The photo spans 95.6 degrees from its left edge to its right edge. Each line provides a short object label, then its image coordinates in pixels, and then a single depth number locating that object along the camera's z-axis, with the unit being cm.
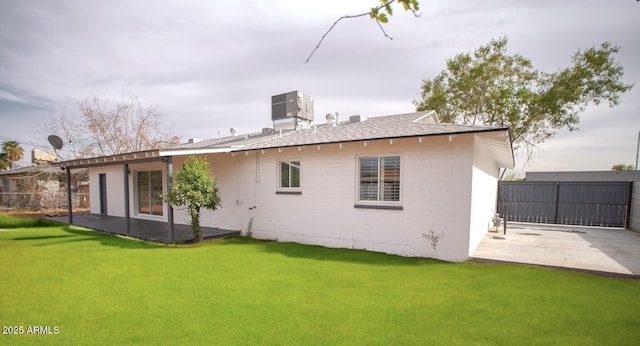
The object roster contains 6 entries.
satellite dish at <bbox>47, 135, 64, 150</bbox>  1532
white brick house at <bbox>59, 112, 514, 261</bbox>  675
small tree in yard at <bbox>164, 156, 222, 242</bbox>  837
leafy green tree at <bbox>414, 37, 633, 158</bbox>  1520
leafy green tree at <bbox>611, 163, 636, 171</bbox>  4731
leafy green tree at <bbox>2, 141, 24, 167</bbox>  3185
